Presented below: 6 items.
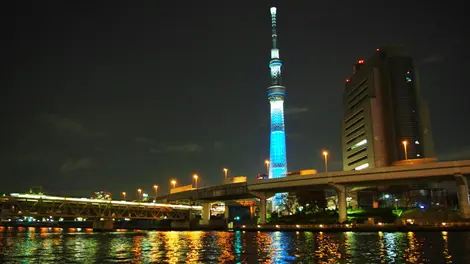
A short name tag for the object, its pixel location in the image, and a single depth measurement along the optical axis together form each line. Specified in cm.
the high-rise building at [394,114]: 17250
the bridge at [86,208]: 11344
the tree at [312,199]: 13012
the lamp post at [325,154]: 9719
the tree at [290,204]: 15288
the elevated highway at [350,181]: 7859
